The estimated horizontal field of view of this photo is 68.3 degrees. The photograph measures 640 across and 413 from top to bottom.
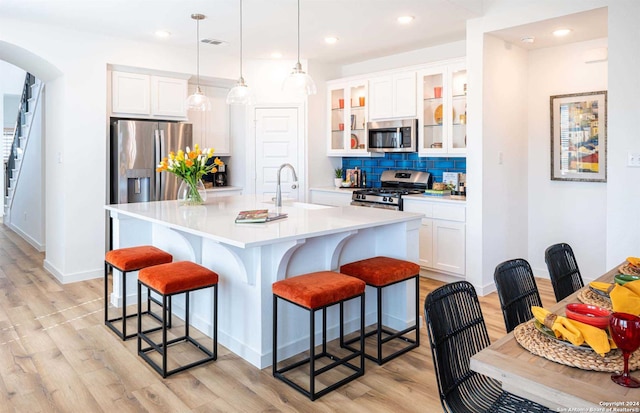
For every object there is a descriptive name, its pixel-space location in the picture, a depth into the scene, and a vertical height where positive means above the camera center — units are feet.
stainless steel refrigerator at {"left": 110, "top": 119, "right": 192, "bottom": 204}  16.60 +0.99
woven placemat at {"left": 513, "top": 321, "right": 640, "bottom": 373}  3.99 -1.49
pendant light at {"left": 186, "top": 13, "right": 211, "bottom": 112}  13.32 +2.39
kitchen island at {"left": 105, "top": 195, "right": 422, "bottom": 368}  9.18 -1.45
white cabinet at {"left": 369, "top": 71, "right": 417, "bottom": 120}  17.20 +3.40
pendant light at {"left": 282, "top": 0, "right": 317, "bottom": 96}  10.96 +2.43
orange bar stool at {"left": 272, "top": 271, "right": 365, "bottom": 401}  8.11 -1.96
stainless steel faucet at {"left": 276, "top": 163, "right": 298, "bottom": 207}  12.19 -0.31
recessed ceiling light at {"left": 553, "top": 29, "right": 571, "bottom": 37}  13.69 +4.54
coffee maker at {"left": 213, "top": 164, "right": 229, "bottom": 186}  20.92 +0.43
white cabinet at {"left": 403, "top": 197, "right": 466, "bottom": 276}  15.16 -1.64
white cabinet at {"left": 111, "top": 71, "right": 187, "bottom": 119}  16.84 +3.36
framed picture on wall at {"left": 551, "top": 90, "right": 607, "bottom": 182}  14.79 +1.60
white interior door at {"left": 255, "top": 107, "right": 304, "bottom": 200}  20.17 +1.72
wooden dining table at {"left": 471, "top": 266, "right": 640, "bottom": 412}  3.55 -1.58
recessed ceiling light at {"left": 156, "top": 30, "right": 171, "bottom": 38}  15.74 +5.17
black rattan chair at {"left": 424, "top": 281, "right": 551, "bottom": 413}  5.19 -1.95
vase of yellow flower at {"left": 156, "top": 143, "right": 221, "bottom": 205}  12.44 +0.43
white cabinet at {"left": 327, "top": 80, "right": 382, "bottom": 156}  19.34 +2.89
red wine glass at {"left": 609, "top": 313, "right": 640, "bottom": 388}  3.66 -1.17
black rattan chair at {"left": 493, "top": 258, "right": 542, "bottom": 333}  6.21 -1.44
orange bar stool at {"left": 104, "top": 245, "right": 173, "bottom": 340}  10.75 -1.71
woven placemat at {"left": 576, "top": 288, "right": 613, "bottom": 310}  5.44 -1.34
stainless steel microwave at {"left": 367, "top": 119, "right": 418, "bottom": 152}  17.37 +1.95
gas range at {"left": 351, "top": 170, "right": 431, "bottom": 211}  16.92 -0.14
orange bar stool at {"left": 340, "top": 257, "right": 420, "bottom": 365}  9.55 -1.85
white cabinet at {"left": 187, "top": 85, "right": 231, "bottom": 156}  19.83 +2.71
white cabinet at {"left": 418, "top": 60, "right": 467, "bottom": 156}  15.87 +2.67
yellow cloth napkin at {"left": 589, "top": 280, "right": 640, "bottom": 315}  4.79 -1.16
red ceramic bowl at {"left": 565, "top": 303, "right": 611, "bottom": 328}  4.44 -1.26
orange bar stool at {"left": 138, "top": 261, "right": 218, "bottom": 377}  8.92 -1.90
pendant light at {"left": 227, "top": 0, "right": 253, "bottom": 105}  12.12 +2.36
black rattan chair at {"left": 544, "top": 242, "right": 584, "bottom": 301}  7.32 -1.35
